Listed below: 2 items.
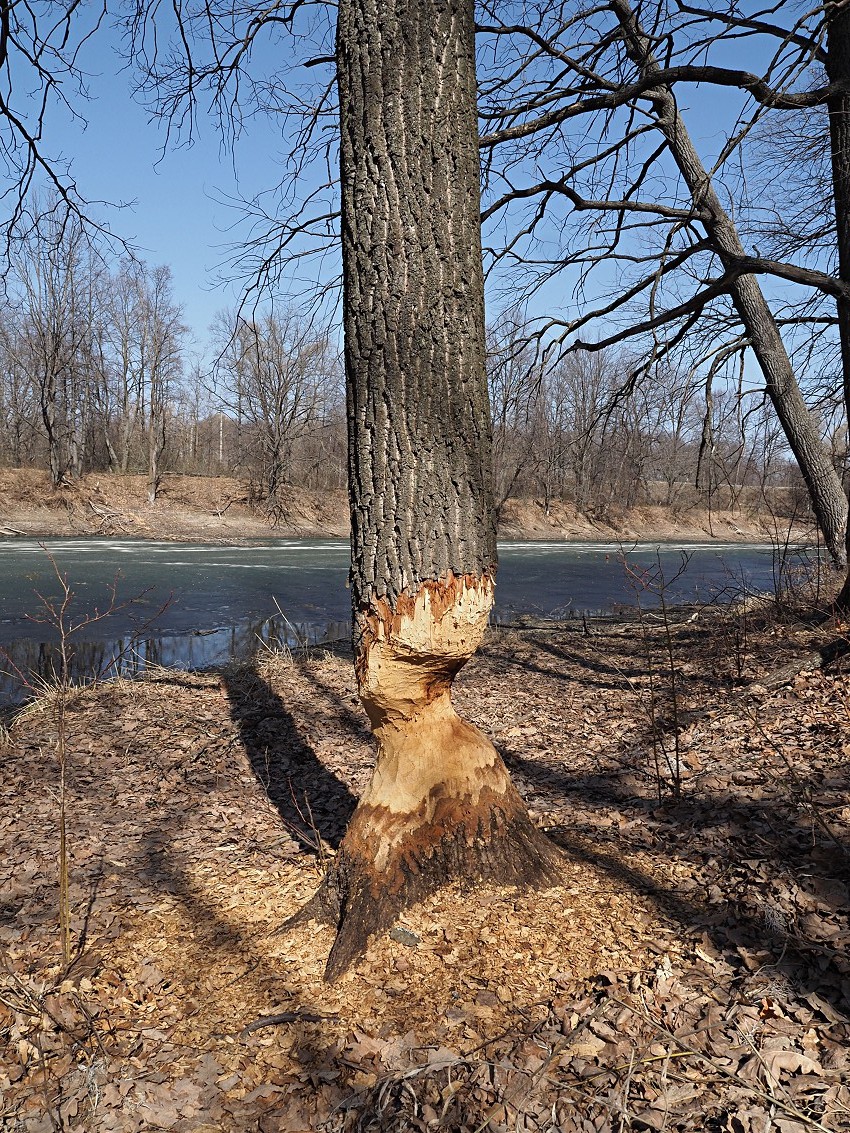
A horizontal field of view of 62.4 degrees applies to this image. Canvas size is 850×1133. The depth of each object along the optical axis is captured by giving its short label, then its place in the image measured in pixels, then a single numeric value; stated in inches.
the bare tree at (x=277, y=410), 1428.4
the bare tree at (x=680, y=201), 185.9
